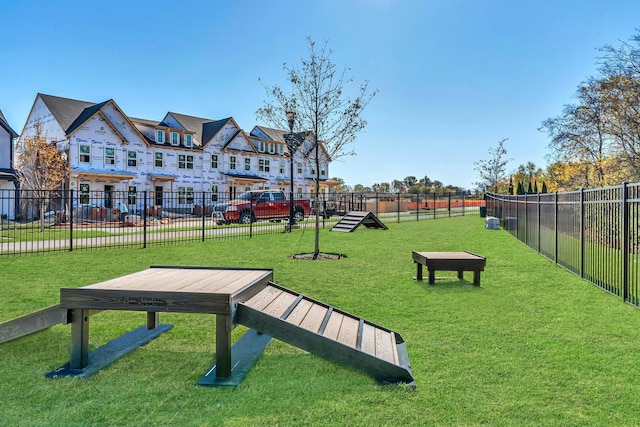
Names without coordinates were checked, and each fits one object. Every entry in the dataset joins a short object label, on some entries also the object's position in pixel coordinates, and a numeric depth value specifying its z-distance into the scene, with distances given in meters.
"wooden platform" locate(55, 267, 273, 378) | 3.48
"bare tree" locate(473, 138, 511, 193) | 44.28
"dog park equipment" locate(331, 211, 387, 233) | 18.08
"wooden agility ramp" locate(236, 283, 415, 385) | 3.44
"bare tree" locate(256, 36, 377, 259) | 11.49
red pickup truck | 21.05
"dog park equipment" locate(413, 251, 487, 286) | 7.28
